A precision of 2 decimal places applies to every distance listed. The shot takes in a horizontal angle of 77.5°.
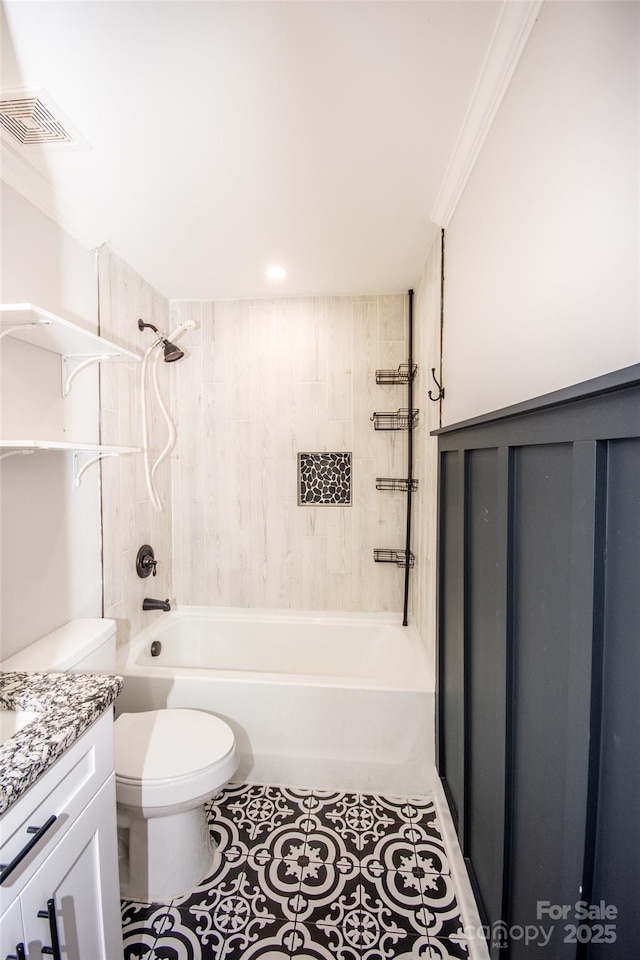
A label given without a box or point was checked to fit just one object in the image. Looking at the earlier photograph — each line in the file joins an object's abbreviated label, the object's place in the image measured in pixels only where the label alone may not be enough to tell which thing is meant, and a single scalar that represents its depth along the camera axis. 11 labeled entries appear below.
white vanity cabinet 0.71
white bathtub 1.82
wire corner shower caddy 2.48
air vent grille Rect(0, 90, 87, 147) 1.14
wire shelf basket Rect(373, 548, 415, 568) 2.52
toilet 1.34
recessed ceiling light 2.21
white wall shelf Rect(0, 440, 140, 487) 1.18
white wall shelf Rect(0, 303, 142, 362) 1.22
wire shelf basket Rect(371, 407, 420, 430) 2.50
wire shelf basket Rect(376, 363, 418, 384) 2.49
